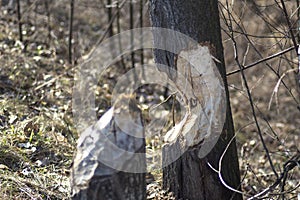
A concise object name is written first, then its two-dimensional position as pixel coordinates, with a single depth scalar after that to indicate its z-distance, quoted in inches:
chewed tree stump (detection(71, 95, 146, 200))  188.5
